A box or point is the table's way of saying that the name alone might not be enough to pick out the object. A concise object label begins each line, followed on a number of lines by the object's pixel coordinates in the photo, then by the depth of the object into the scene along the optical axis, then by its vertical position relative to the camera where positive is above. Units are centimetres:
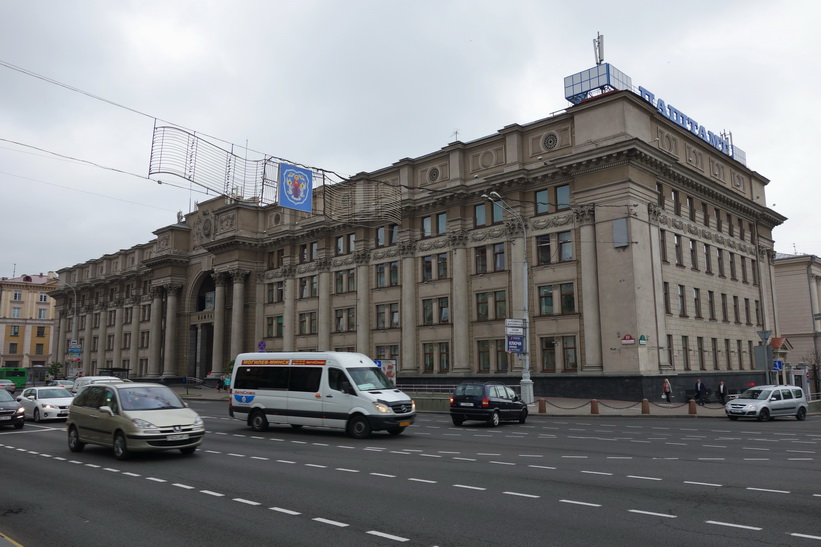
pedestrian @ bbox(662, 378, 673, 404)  3446 -113
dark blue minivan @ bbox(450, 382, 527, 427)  2367 -130
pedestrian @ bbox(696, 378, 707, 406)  3641 -119
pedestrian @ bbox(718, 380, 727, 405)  3812 -136
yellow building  11171 +823
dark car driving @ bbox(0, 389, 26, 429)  2170 -150
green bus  6802 -69
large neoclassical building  3662 +734
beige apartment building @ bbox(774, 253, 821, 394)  6962 +751
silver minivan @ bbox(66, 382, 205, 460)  1347 -111
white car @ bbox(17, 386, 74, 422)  2536 -134
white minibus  1867 -77
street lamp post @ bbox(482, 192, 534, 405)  3228 +4
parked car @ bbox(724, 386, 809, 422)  2731 -150
